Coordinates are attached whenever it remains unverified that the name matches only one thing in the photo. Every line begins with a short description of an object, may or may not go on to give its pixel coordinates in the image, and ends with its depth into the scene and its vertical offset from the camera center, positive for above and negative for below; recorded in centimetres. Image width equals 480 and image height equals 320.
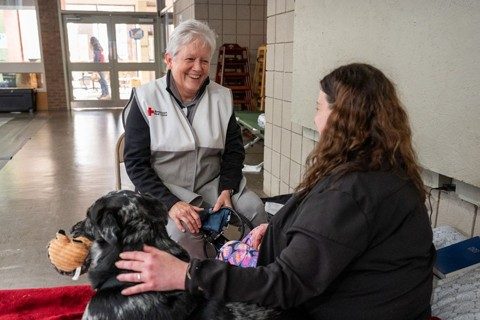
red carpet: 197 -116
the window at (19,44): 999 +46
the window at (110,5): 1029 +142
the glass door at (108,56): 1042 +20
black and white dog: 118 -59
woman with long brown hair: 99 -40
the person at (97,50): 1048 +33
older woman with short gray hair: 195 -33
